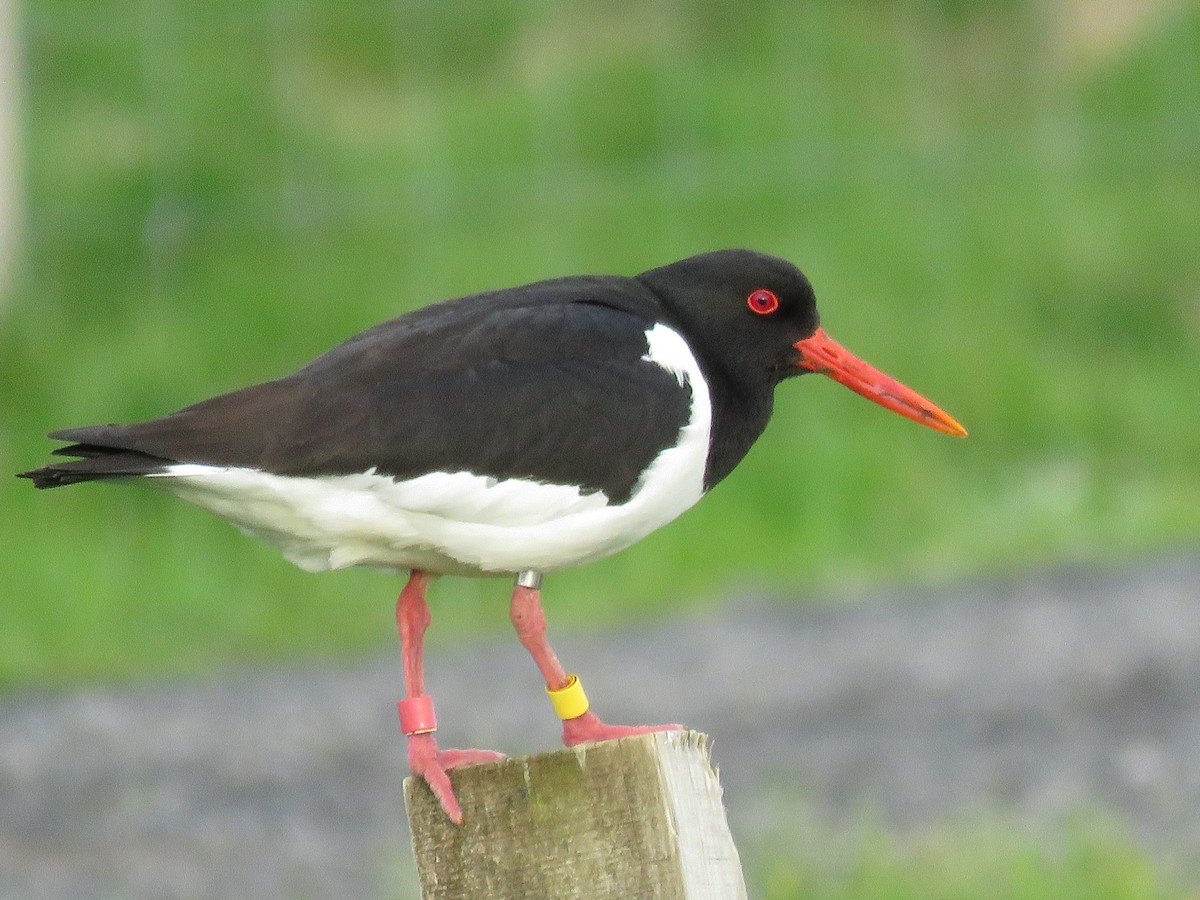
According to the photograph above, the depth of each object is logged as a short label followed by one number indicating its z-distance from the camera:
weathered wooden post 7.17
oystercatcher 7.91
